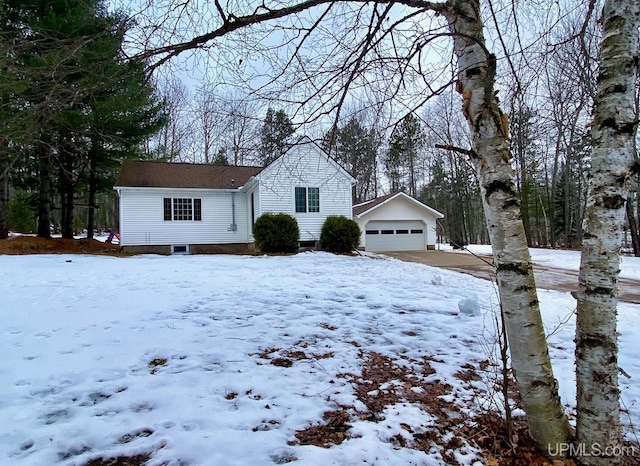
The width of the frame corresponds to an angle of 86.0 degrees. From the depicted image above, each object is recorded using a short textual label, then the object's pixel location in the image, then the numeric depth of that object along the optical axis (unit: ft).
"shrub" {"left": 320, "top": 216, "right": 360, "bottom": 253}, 45.80
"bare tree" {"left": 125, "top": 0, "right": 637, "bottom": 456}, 5.87
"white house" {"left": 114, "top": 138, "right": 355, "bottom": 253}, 46.85
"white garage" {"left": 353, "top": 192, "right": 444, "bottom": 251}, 59.36
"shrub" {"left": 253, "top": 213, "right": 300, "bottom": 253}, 43.47
